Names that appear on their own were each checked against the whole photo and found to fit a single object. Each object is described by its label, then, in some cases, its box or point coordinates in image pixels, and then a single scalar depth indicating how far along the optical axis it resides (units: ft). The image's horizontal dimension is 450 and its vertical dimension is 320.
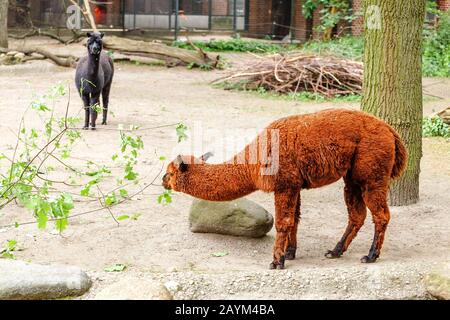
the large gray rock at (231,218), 24.04
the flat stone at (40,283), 16.31
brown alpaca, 20.31
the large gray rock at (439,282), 16.81
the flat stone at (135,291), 15.40
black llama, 41.91
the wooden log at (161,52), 71.77
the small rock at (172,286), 16.58
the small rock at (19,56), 69.41
